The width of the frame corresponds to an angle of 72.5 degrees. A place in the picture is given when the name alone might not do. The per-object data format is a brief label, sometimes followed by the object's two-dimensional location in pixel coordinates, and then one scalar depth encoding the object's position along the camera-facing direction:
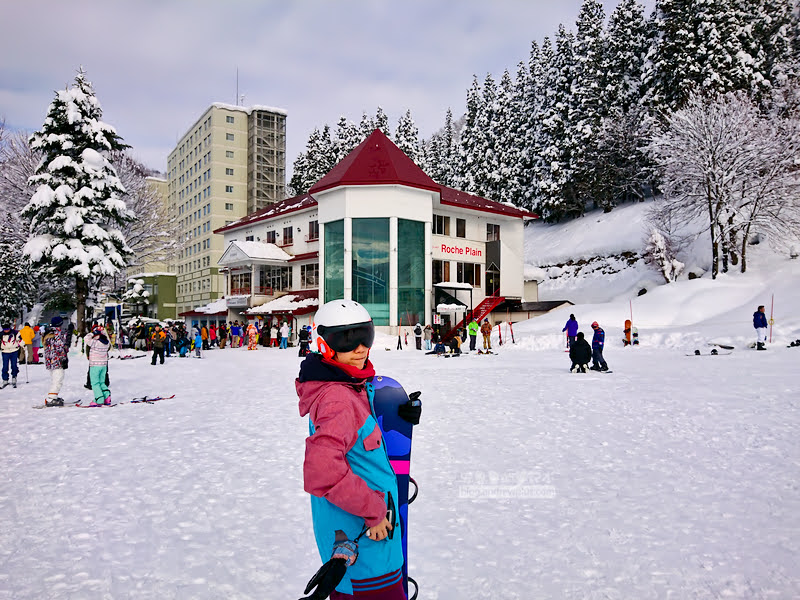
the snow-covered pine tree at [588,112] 51.06
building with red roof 33.94
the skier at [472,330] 24.36
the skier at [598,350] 15.39
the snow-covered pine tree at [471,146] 56.12
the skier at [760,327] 18.92
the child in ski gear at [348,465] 1.96
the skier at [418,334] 27.98
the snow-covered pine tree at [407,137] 60.53
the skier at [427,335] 29.17
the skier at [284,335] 31.58
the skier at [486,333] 24.32
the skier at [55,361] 10.65
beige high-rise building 70.00
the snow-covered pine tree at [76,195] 26.78
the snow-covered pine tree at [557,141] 52.25
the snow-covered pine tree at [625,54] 51.81
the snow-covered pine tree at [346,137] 60.16
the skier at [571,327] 20.00
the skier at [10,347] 13.59
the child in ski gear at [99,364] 10.52
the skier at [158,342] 20.39
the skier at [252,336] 30.91
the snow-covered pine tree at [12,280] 35.00
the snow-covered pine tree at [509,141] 55.53
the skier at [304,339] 23.90
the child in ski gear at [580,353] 15.25
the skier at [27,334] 17.45
